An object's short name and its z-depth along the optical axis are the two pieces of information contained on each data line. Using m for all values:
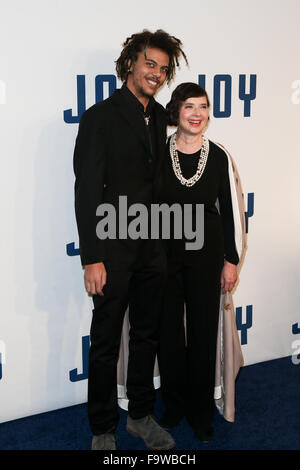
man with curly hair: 1.98
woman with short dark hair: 2.13
